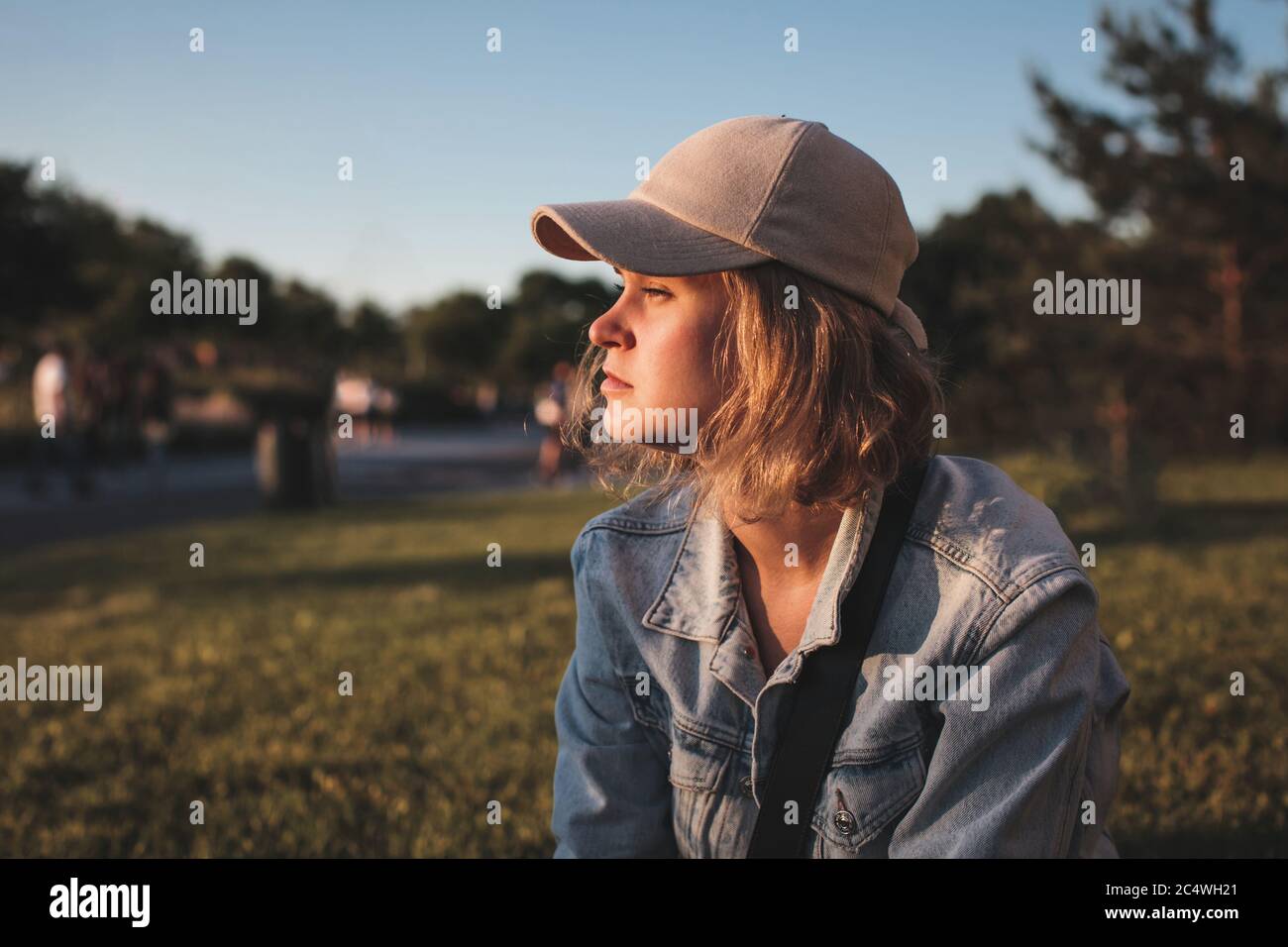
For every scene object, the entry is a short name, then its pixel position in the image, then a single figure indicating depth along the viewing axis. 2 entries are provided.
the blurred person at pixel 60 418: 14.74
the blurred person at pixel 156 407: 15.02
